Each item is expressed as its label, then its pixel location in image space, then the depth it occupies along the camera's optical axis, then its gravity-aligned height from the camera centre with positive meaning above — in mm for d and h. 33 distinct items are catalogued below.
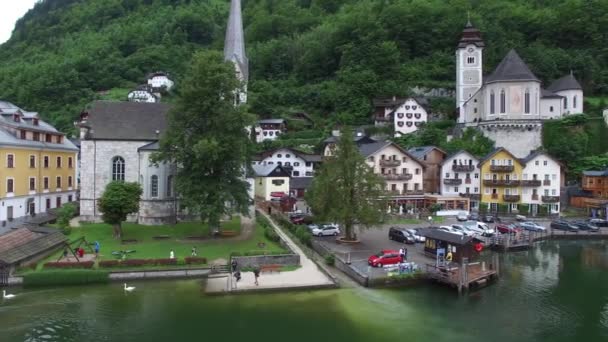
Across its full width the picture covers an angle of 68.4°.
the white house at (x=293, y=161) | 69750 +1984
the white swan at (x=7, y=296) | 24036 -6572
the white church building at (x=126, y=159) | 40219 +1399
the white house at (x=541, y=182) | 54750 -1077
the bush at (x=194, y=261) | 28723 -5597
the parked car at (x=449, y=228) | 40794 -5159
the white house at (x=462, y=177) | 56312 -465
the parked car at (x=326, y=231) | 39750 -5115
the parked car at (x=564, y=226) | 46062 -5491
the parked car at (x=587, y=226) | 46094 -5528
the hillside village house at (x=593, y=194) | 53156 -2567
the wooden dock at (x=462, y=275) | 27000 -6374
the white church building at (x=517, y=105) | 65875 +10487
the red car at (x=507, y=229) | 43119 -5450
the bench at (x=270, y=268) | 28656 -6089
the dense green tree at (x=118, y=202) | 33062 -2078
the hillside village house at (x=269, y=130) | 83250 +8158
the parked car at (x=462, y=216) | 49688 -4789
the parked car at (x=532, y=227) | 45438 -5506
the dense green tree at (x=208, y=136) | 33281 +2848
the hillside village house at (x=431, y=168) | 59406 +715
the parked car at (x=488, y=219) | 49888 -5137
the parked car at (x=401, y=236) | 37531 -5302
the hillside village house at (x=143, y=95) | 103375 +18433
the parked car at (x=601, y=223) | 47844 -5358
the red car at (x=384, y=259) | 29531 -5700
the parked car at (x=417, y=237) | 38000 -5424
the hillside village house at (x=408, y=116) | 77438 +9961
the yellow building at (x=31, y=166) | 39406 +806
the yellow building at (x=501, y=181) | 55219 -963
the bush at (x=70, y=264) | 27312 -5550
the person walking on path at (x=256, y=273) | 26031 -5912
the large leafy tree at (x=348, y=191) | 34031 -1364
